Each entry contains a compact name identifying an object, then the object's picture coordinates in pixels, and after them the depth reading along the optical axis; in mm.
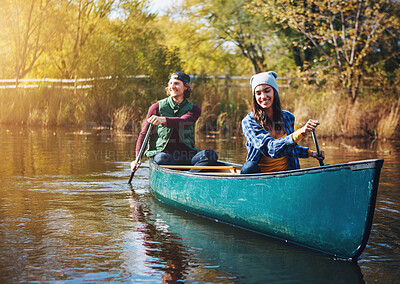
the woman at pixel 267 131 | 4912
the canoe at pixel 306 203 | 4078
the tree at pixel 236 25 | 23500
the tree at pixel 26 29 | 21141
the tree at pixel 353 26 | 15406
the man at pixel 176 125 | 6738
